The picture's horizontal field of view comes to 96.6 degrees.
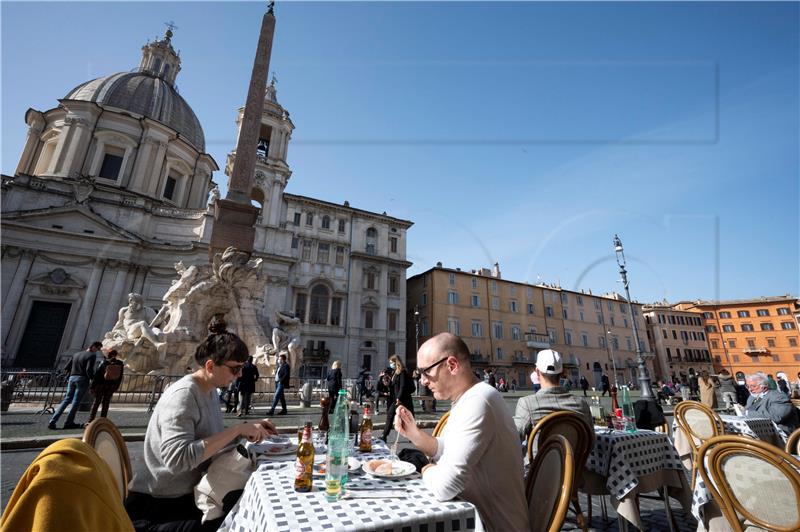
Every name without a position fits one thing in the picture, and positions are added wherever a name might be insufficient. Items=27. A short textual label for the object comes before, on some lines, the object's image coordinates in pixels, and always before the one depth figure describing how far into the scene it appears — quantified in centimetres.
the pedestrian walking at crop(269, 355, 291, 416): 913
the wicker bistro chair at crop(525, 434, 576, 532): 168
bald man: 162
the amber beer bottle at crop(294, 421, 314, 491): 167
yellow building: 3659
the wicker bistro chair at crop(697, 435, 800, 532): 202
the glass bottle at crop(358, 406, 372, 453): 248
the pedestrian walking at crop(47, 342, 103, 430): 721
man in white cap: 318
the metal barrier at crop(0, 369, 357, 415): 959
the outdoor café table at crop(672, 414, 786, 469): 415
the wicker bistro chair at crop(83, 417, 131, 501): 186
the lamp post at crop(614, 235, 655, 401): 1184
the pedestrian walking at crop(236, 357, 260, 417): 887
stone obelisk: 1132
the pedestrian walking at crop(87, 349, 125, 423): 680
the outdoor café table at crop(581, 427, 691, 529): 297
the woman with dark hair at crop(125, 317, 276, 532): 192
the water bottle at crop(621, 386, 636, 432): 395
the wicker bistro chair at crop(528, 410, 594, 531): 255
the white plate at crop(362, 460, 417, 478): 187
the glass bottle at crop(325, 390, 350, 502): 160
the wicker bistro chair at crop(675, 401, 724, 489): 367
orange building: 4725
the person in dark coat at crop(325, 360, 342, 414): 988
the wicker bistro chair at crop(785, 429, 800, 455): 293
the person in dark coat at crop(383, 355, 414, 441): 663
